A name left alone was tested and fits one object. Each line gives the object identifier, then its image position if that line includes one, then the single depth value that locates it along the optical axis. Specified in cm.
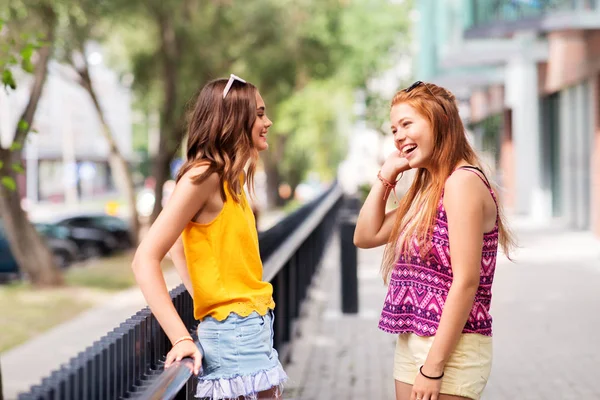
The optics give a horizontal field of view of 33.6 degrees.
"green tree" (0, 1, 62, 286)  1733
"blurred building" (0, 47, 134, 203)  6962
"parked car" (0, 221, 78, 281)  2312
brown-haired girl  278
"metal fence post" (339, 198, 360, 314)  1030
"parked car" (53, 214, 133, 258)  2845
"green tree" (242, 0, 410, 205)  2903
